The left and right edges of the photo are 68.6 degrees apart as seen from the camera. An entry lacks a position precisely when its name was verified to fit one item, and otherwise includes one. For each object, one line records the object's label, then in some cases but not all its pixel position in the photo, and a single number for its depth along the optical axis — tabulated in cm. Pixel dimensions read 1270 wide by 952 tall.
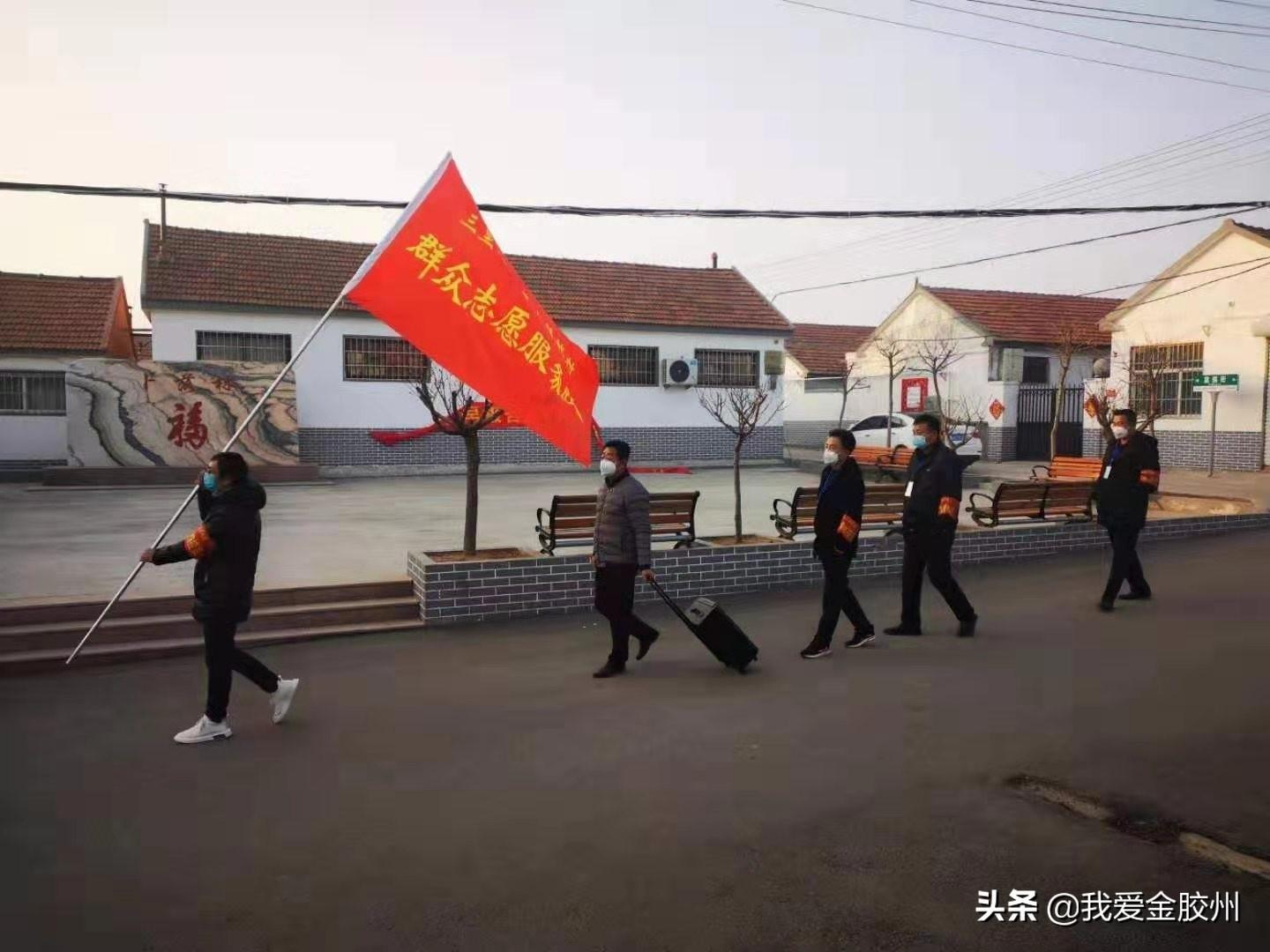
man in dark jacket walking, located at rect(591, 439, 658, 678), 633
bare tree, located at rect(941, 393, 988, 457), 2744
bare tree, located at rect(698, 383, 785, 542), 2588
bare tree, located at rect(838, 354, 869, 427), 3491
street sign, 2053
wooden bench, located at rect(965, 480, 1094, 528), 1067
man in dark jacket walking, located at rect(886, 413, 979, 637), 701
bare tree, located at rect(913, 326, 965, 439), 2933
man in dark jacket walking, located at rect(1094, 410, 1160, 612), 791
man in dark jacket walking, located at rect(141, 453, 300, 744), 520
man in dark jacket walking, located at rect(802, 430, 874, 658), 672
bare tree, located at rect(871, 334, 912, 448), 3163
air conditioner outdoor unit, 2580
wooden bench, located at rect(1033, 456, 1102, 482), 1600
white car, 2301
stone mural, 1903
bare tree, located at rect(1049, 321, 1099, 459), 2442
